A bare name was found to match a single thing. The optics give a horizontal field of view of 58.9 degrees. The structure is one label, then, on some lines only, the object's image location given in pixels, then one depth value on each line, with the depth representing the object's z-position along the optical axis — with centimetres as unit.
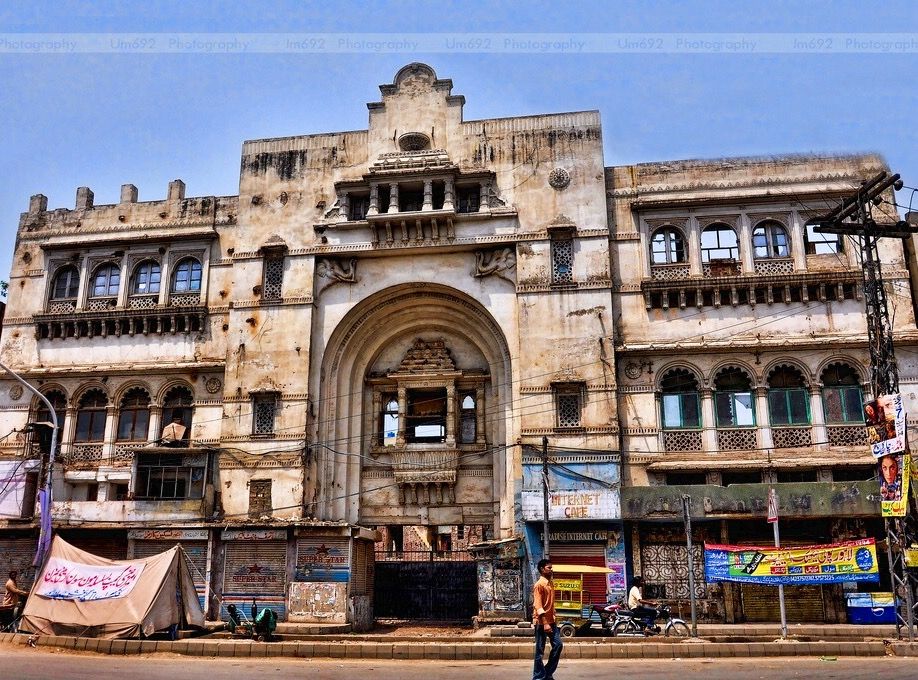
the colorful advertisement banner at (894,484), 1677
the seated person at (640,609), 1853
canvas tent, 1666
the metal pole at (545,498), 2059
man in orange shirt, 1045
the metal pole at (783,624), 1642
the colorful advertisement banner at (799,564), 1753
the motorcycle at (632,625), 1822
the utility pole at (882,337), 1680
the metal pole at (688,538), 1722
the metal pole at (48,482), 2138
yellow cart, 1867
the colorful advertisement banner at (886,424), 1702
